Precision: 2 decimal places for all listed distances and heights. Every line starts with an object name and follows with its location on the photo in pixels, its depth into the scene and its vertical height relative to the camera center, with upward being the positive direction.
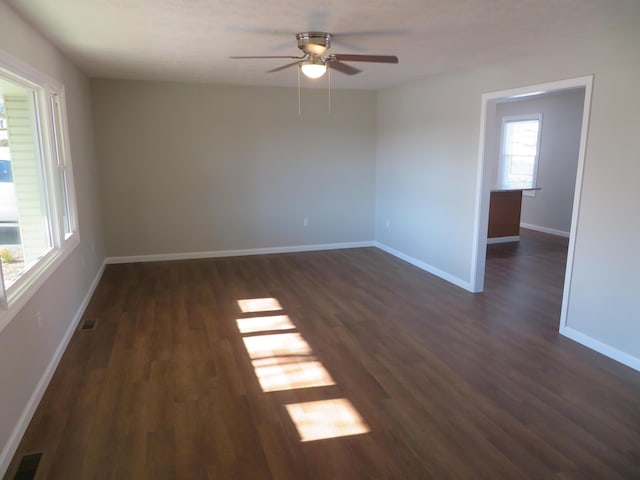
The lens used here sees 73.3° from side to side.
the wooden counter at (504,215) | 7.24 -0.75
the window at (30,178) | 2.79 -0.08
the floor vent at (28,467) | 2.11 -1.49
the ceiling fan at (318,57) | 3.14 +0.85
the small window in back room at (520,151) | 8.43 +0.40
